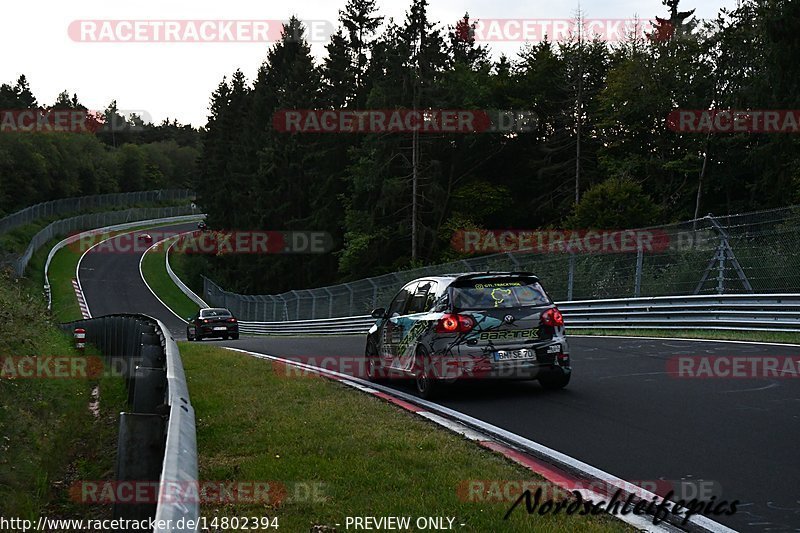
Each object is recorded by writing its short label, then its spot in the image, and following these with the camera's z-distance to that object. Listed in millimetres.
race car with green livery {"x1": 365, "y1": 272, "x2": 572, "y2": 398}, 9656
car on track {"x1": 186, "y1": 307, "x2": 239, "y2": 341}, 37250
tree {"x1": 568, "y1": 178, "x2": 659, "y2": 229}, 36250
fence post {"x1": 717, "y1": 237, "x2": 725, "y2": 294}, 16641
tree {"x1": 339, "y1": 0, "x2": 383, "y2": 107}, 71000
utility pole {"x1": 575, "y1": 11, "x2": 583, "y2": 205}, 50312
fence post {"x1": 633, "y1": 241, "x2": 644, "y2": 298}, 19078
